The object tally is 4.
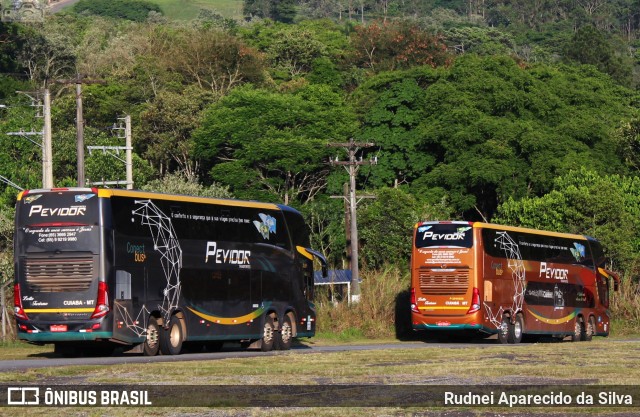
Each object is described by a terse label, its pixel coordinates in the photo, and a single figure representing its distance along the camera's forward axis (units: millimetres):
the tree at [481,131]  87375
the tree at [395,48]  124062
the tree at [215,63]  110750
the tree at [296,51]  132500
